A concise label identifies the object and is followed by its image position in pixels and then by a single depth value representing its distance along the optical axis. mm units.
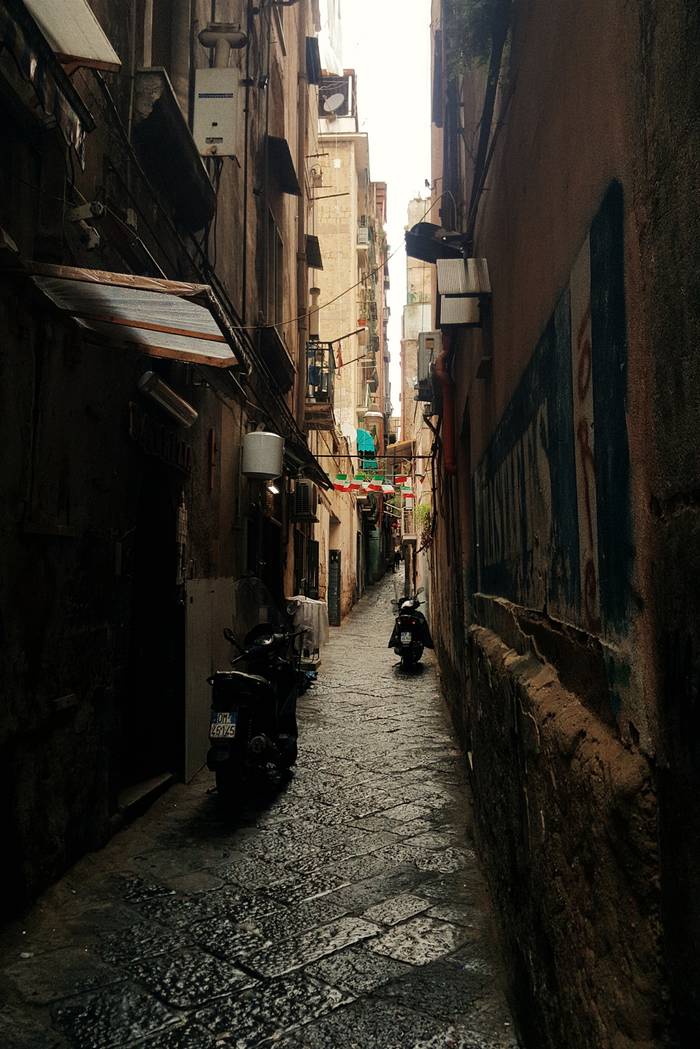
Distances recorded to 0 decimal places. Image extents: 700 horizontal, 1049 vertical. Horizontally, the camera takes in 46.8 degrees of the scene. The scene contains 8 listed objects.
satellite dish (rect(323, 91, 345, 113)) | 22234
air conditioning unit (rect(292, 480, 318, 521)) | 13655
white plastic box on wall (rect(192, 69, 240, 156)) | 6480
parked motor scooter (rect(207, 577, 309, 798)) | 5133
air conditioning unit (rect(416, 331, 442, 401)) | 10531
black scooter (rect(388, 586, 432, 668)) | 12492
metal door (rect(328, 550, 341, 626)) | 21516
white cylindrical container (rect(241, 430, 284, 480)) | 8625
